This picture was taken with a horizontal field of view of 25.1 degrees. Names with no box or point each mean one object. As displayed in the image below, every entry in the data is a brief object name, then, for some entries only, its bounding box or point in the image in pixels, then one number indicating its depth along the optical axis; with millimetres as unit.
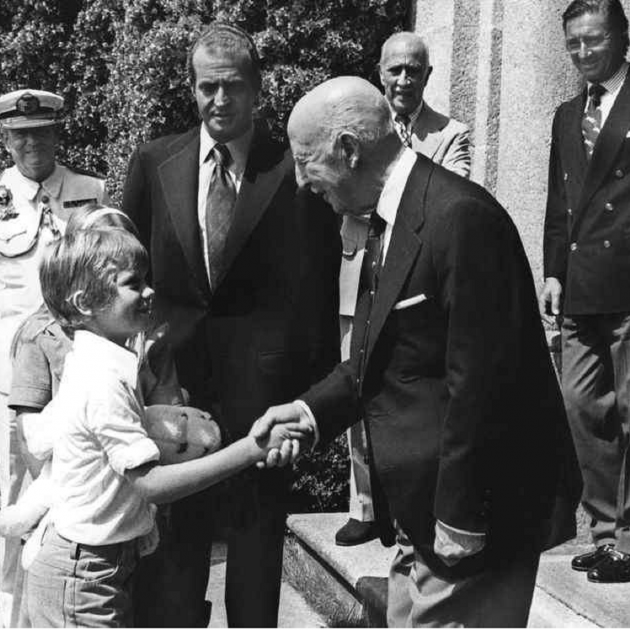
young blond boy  3262
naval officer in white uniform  5488
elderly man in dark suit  3047
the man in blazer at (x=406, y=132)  5512
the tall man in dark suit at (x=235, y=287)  4355
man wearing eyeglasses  4836
